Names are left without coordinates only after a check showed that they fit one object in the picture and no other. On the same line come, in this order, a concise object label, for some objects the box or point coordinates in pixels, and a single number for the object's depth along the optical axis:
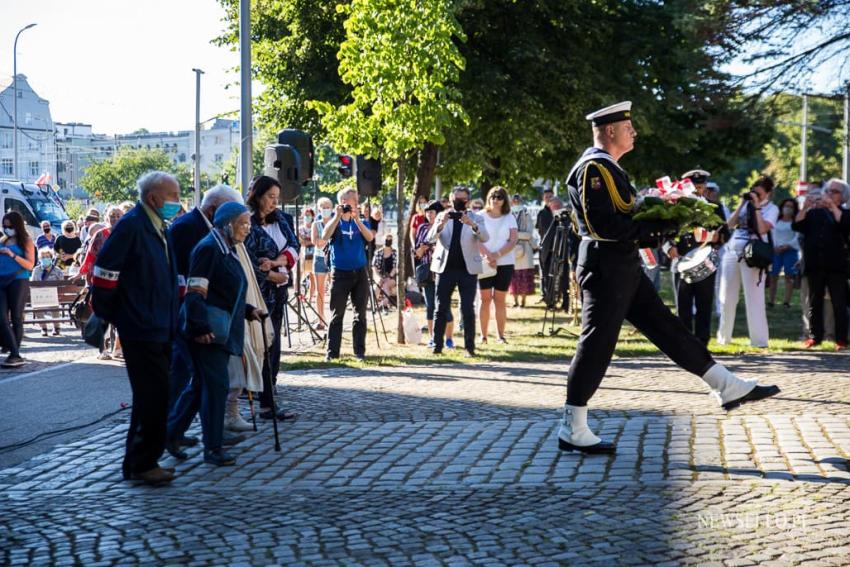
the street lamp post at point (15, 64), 54.50
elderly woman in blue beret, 7.67
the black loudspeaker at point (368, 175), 17.56
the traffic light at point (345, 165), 18.89
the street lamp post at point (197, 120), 63.46
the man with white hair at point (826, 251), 14.38
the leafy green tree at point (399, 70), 15.52
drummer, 12.86
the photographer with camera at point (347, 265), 13.61
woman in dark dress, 9.77
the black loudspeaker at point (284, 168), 15.23
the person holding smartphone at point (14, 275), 14.66
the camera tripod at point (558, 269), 17.93
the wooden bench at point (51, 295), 19.17
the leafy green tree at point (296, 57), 27.17
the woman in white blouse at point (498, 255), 15.34
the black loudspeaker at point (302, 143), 16.33
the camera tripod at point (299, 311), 16.68
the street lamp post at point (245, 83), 16.16
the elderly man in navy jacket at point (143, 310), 7.20
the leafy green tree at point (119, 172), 90.69
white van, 37.28
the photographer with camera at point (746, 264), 14.23
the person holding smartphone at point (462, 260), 14.32
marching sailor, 7.25
